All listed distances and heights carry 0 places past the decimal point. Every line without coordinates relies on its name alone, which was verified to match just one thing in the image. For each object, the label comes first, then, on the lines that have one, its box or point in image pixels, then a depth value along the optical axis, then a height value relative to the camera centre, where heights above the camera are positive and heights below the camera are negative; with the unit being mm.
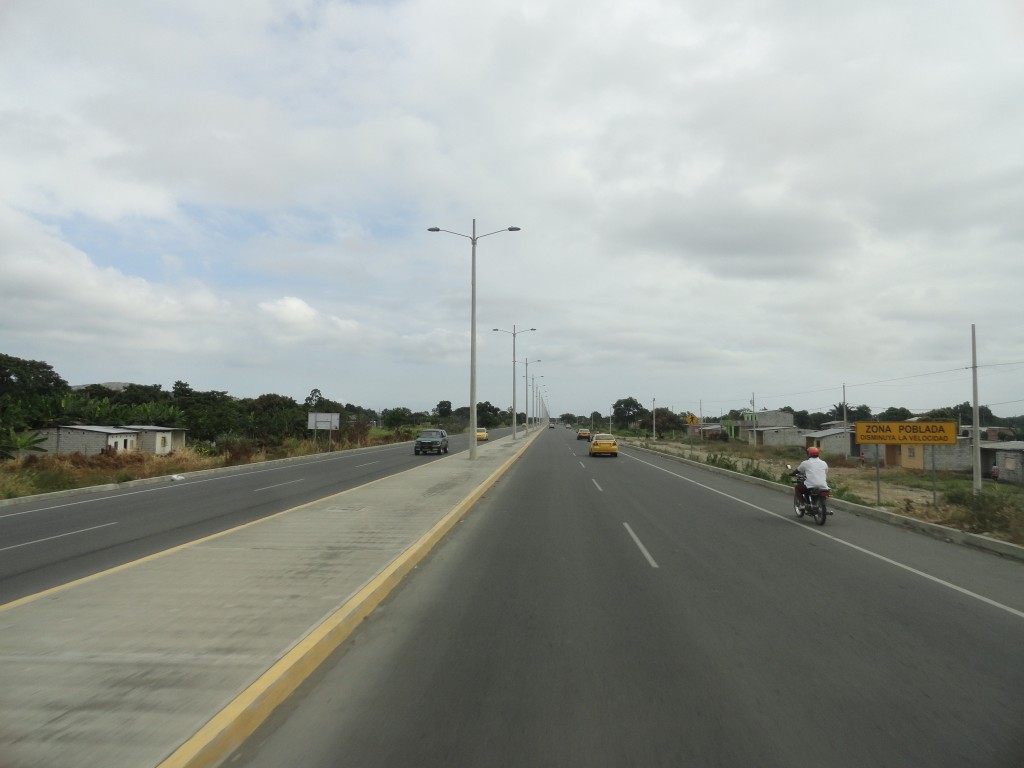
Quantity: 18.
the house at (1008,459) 43656 -1843
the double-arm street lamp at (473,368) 29672 +2448
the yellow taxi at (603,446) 41625 -1166
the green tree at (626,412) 177375 +4021
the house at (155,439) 42625 -1086
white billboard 53406 +209
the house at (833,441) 65938 -1189
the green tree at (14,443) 28594 -939
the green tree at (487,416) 157500 +2213
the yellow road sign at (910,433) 15914 -74
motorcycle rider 13883 -889
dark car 42656 -1121
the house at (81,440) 38812 -1024
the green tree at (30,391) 39312 +2907
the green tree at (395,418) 104688 +977
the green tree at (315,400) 94275 +3678
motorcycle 13789 -1481
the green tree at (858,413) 97400 +2274
